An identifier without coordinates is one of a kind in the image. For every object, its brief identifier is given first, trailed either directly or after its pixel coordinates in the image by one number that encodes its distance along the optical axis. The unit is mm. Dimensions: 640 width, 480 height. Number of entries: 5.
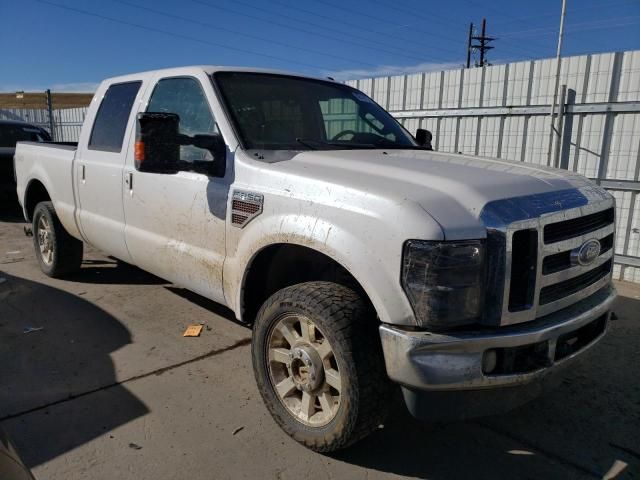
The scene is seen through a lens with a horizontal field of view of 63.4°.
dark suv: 9203
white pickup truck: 2195
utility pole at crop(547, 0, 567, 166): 6598
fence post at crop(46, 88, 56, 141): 15441
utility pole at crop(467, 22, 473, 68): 40312
